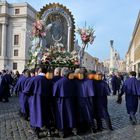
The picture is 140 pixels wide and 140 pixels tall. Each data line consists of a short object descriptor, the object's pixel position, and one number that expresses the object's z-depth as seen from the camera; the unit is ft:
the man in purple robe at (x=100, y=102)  17.24
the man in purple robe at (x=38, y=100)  15.39
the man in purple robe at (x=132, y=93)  18.91
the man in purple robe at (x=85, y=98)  16.71
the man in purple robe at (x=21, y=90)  19.65
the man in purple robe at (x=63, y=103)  15.60
